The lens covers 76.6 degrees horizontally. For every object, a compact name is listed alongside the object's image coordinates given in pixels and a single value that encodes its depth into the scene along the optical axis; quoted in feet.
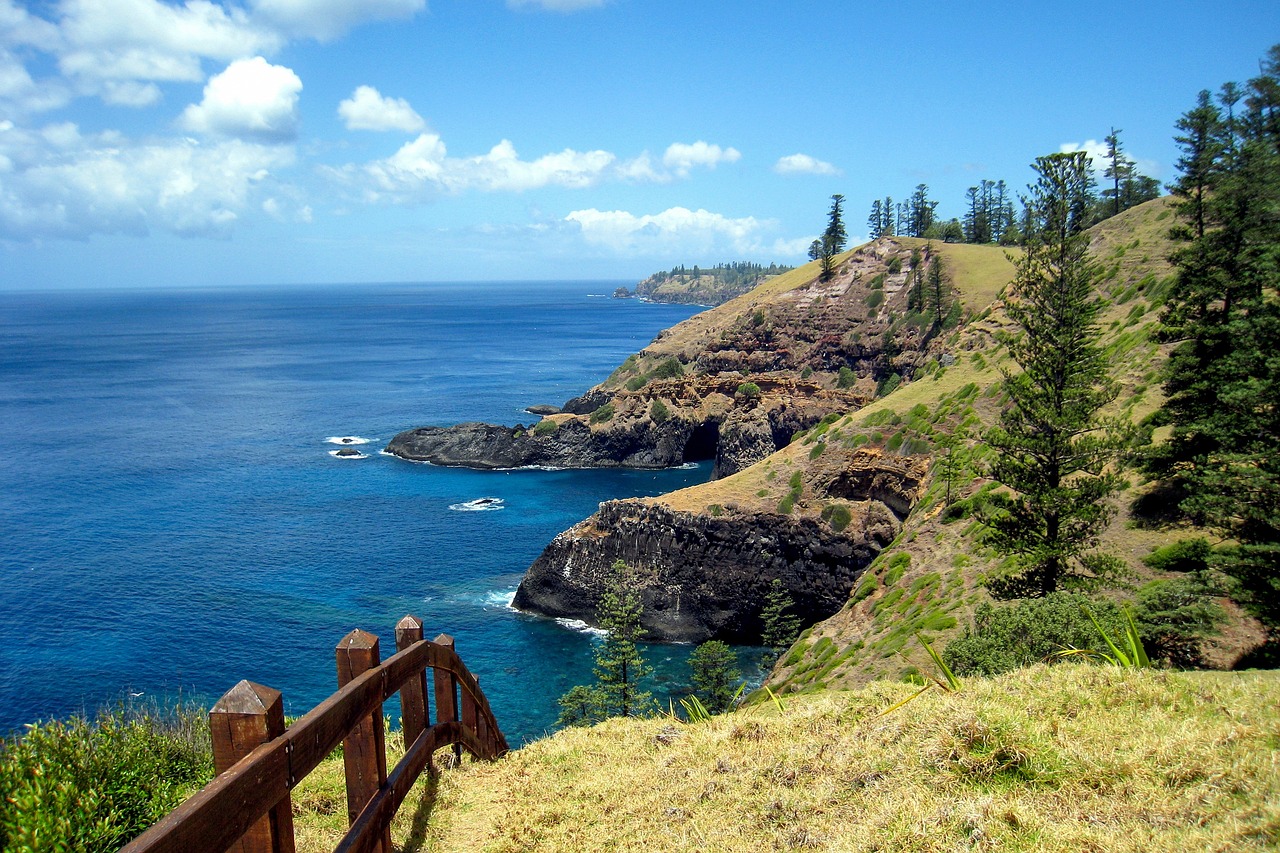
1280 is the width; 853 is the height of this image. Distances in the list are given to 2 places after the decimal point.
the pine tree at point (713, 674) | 139.54
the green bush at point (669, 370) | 402.31
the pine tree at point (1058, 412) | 97.19
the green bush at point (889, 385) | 329.11
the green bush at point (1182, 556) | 94.53
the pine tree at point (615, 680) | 131.54
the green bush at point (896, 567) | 143.64
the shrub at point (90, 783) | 22.30
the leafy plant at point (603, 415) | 344.28
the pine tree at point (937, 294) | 353.63
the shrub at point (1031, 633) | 57.36
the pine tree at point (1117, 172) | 344.08
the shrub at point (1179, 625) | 70.08
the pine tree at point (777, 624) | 169.89
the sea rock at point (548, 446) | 324.39
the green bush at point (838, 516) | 188.55
